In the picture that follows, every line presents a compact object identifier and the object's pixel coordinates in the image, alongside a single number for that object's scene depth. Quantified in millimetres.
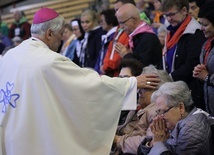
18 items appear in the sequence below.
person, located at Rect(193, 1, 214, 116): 5854
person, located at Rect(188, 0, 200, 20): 7959
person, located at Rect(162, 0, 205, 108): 6497
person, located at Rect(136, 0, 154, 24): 10018
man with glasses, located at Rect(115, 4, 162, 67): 7238
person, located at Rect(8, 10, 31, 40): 15203
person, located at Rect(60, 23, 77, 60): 10859
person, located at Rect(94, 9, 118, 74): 8638
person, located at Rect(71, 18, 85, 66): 10464
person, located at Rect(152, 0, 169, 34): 9591
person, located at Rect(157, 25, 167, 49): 8794
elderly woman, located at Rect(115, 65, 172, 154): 5548
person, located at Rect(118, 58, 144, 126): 6248
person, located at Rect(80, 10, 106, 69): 9598
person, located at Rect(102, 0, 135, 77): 7881
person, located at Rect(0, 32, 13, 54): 15091
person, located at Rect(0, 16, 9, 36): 17028
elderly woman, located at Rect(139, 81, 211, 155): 4496
